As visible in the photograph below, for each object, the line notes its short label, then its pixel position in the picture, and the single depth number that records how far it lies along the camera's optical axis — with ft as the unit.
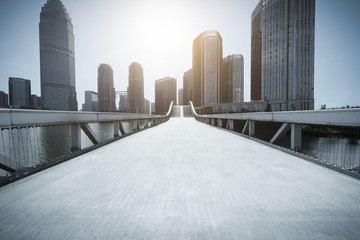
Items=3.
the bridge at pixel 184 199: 4.52
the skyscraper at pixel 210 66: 330.95
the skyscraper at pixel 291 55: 216.74
